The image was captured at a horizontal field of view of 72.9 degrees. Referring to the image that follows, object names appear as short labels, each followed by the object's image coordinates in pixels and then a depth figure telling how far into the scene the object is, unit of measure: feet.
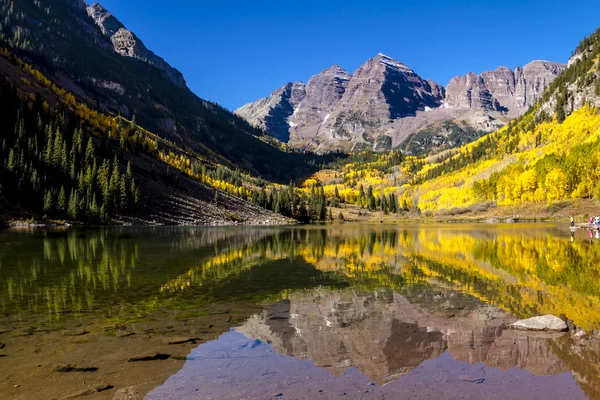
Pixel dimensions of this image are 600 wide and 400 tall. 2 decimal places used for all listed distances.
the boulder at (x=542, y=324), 46.86
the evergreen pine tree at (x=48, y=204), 377.30
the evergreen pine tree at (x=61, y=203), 387.22
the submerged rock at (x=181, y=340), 45.16
